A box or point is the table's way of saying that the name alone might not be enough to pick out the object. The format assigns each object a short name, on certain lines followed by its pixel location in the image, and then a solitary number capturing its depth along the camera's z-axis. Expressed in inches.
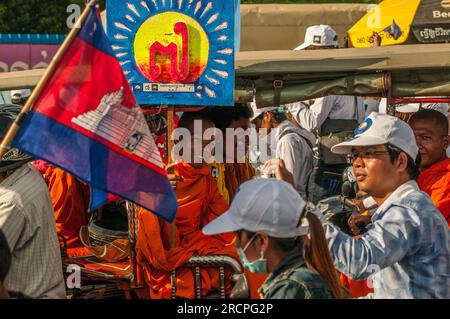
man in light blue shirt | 152.7
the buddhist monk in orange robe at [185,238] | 211.8
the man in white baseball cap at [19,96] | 302.0
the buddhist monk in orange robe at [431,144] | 244.1
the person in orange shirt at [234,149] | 241.8
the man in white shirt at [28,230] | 162.8
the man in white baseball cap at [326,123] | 301.9
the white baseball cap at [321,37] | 356.1
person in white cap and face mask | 130.3
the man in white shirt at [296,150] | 285.3
